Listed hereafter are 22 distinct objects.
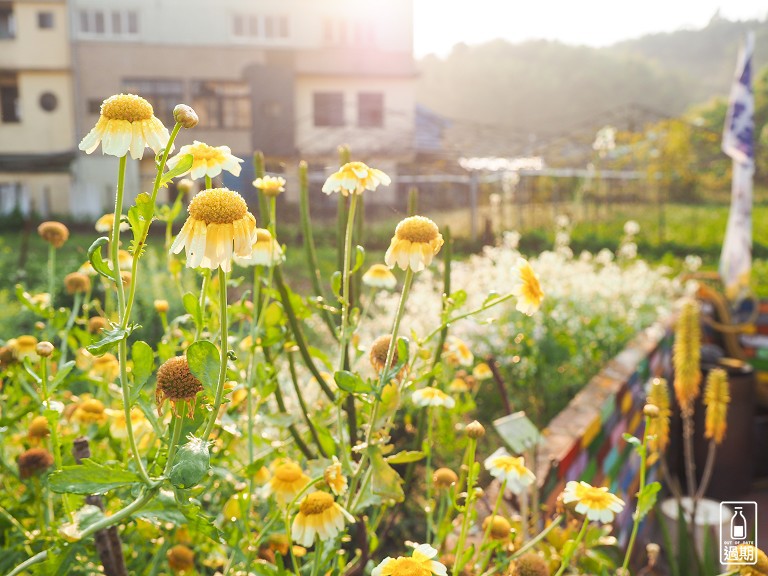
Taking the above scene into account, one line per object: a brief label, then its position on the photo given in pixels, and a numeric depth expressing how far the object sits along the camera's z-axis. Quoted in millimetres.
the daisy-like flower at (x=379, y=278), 1175
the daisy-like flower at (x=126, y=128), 593
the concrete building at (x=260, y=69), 18562
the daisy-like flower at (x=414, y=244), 756
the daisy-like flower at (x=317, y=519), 802
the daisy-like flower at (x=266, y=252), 938
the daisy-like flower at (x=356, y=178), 825
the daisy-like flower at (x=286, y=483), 986
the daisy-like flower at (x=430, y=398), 1008
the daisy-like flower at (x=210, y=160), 720
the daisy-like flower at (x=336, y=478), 801
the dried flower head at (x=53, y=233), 1184
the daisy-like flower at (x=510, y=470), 972
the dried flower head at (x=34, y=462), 982
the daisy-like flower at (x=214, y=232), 584
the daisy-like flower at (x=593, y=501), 873
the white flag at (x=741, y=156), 4781
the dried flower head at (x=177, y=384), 645
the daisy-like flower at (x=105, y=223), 1183
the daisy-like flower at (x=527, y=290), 819
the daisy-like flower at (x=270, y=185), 945
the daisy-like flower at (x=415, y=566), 694
